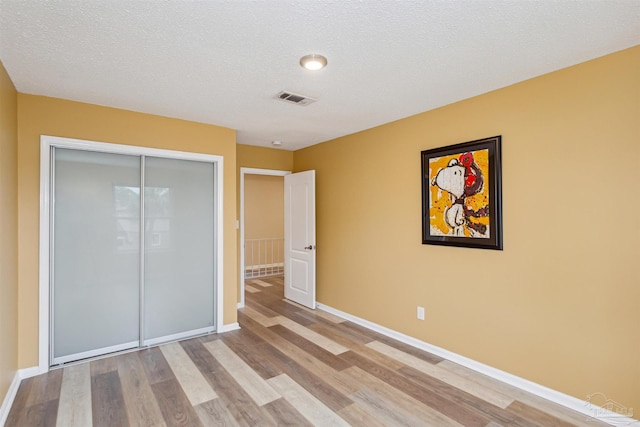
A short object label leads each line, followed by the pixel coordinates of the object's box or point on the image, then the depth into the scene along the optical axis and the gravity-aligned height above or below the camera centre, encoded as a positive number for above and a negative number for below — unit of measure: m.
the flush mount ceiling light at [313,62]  2.13 +1.09
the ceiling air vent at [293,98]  2.80 +1.10
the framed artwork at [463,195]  2.67 +0.20
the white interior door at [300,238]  4.63 -0.32
